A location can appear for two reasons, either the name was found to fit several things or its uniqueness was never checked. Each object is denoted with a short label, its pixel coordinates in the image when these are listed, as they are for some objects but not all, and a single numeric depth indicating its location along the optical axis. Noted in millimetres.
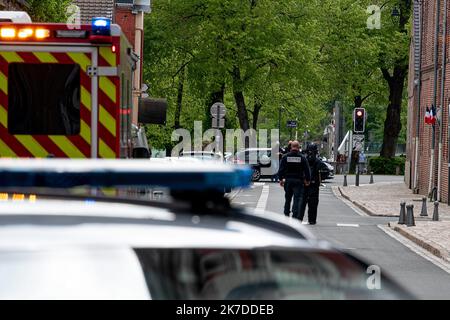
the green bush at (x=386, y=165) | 72312
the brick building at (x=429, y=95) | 37281
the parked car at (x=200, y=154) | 50466
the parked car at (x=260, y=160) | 55938
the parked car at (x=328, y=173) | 57044
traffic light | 47719
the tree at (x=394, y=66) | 66625
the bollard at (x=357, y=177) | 52431
